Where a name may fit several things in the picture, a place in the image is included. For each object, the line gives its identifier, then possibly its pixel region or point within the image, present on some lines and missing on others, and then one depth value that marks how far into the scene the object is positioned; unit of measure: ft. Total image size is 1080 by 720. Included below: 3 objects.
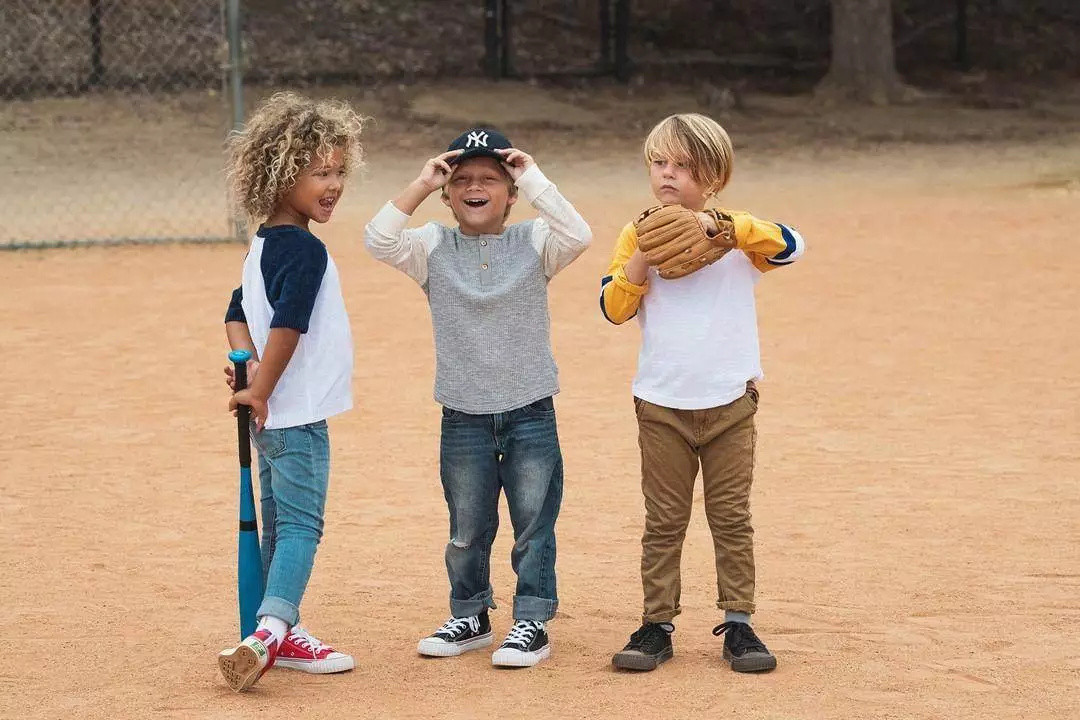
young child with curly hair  27.99
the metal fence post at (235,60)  78.79
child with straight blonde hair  28.91
